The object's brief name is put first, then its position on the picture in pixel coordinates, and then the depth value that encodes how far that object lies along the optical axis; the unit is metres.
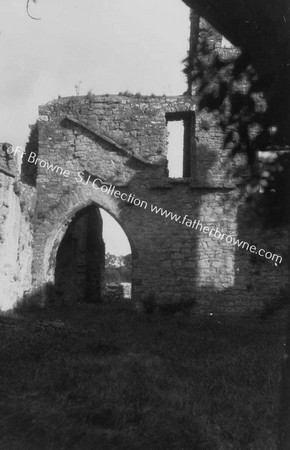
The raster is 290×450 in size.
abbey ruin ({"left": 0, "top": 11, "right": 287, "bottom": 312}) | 12.00
